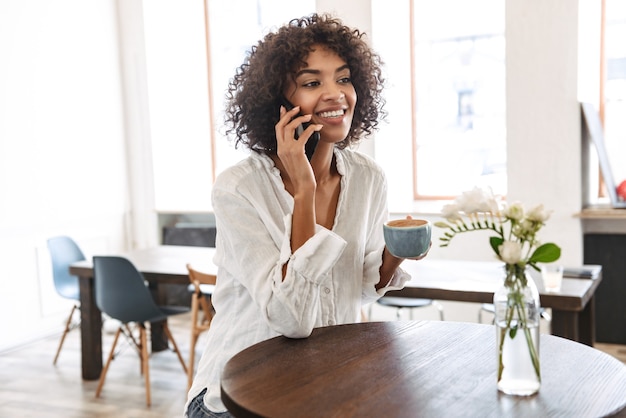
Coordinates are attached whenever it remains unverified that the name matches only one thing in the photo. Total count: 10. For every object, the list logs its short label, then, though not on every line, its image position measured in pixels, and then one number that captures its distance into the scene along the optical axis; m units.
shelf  4.05
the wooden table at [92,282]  3.81
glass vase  1.23
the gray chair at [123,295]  3.57
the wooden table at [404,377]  1.18
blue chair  4.26
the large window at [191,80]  5.75
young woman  1.51
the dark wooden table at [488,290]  2.81
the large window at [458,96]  4.84
